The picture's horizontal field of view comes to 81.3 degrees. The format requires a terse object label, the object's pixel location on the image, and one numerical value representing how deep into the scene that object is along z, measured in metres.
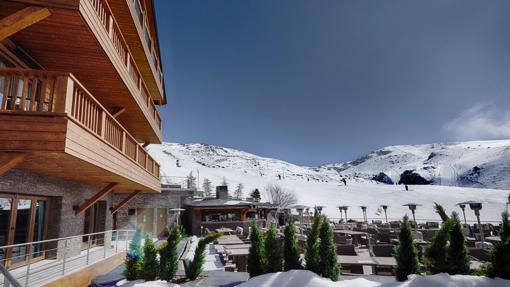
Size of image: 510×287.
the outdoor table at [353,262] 7.89
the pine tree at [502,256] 4.46
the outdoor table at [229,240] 14.29
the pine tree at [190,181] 50.17
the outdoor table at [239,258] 10.51
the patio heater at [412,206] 20.68
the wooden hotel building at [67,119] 4.74
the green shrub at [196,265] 6.41
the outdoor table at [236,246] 12.33
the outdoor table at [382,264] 7.66
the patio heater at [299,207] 22.55
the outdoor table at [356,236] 16.26
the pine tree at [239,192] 63.17
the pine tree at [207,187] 60.71
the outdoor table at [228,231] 20.94
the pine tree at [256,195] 48.26
